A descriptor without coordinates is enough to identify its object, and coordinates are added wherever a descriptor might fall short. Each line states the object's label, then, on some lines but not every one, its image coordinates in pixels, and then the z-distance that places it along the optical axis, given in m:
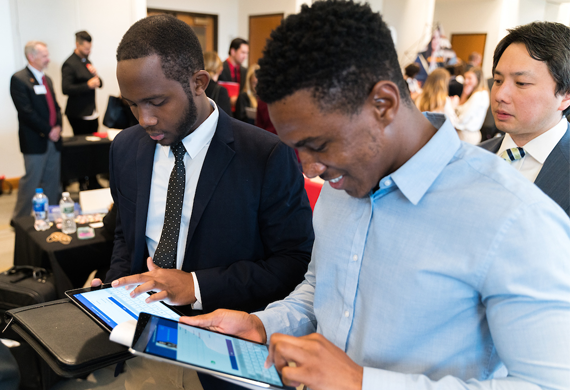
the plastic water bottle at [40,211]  2.73
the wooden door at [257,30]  8.88
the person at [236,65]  6.16
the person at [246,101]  5.13
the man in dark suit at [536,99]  1.40
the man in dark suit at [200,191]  1.25
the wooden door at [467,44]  11.28
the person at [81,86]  5.39
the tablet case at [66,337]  1.06
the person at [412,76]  6.29
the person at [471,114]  5.19
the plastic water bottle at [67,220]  2.69
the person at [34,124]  4.36
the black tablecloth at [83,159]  4.86
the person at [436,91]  4.77
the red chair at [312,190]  2.35
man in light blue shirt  0.64
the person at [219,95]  3.73
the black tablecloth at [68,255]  2.44
